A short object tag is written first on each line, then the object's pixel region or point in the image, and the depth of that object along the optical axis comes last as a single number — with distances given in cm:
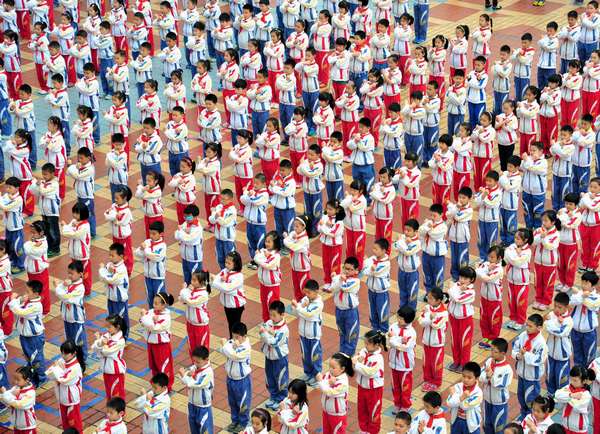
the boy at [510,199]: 2084
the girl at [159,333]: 1756
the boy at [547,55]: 2609
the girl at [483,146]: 2239
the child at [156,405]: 1611
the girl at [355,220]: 2022
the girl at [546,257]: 1936
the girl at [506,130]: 2294
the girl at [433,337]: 1750
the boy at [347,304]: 1805
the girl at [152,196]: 2078
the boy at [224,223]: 2008
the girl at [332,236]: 1978
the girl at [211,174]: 2152
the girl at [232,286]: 1825
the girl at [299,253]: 1927
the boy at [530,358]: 1686
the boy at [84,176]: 2130
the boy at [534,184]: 2114
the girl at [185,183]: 2103
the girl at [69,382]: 1672
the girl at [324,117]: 2294
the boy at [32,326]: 1797
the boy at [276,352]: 1730
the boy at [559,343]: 1727
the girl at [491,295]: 1855
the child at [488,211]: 2047
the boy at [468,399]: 1592
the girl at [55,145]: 2230
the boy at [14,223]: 2042
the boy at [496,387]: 1642
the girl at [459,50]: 2636
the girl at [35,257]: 1928
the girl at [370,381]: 1658
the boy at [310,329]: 1769
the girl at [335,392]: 1622
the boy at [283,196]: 2073
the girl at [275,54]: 2603
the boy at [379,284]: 1847
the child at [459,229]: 1997
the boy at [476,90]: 2451
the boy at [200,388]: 1647
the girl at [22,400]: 1641
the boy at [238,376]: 1683
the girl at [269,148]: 2239
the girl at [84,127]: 2292
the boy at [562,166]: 2188
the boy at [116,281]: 1861
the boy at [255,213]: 2050
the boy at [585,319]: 1766
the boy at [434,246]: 1939
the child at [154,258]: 1922
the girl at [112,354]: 1717
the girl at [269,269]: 1881
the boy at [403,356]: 1708
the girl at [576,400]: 1605
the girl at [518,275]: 1892
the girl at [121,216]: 2025
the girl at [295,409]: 1576
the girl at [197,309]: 1797
